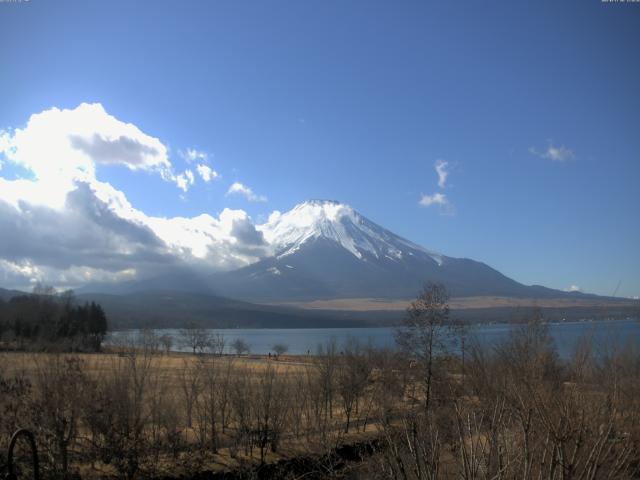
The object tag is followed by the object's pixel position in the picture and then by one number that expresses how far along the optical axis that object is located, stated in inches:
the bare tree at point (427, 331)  1198.9
